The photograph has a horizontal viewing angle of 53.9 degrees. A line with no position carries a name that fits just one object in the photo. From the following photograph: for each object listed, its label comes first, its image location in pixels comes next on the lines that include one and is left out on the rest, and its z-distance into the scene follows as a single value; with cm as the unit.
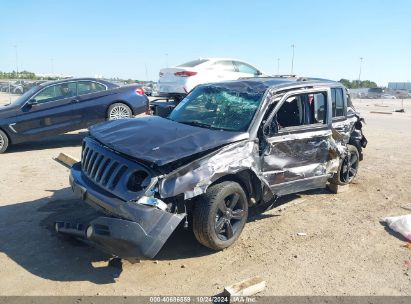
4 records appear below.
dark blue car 938
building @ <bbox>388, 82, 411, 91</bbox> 11750
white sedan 1227
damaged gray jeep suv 368
